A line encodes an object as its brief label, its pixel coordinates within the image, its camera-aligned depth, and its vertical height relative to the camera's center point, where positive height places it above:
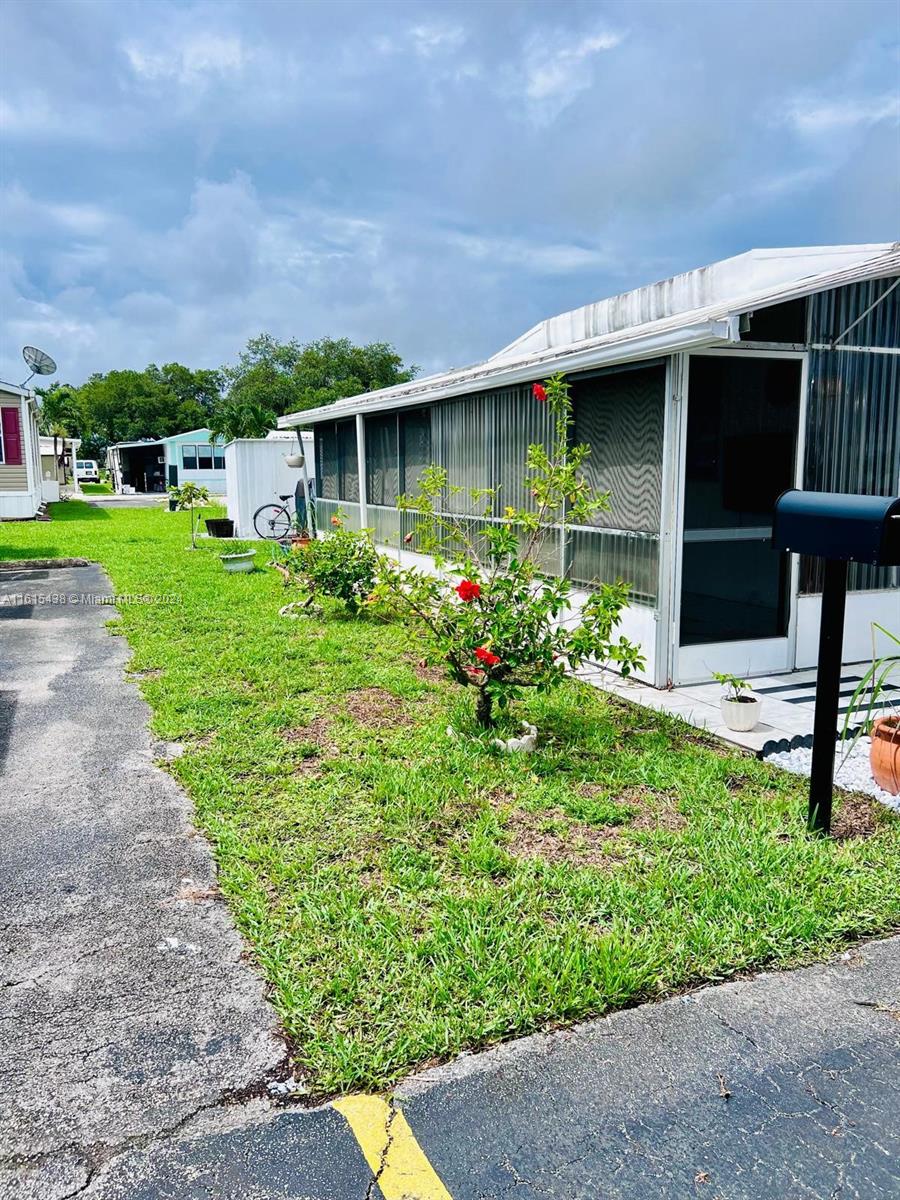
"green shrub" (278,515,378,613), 8.25 -0.87
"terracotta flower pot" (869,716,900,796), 3.88 -1.31
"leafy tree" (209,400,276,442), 38.31 +2.81
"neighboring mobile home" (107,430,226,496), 41.47 +0.87
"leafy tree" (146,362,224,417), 68.62 +8.17
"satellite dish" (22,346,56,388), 21.62 +3.20
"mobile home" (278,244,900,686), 5.46 +0.22
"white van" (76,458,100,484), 46.94 +0.58
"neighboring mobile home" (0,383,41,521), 21.56 +0.71
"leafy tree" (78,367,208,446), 61.00 +5.21
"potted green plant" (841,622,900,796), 3.87 -1.28
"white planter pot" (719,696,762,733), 4.83 -1.37
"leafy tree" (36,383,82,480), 42.19 +3.86
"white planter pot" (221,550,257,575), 11.58 -1.13
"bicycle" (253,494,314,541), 16.56 -0.80
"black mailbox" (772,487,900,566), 3.02 -0.19
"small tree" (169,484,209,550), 15.32 -0.24
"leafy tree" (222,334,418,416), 53.78 +7.11
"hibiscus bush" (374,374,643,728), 4.37 -0.70
